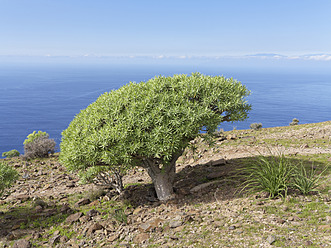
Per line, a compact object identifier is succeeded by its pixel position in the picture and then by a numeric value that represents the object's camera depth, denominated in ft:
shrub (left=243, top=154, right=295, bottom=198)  31.60
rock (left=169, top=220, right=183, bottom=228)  29.30
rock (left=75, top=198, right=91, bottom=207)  45.12
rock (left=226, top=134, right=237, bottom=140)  74.28
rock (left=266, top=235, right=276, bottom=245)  22.47
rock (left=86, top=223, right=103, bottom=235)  33.29
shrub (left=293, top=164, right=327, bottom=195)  31.53
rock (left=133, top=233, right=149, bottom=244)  28.06
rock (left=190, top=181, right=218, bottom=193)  40.22
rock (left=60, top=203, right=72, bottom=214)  42.22
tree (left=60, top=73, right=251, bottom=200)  31.99
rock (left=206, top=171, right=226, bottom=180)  43.57
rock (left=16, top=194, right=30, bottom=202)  50.48
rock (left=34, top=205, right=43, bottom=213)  44.08
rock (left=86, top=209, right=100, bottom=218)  38.60
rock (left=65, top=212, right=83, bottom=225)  37.88
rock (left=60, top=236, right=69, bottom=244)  33.04
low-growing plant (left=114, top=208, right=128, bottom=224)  34.25
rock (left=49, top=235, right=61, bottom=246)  32.83
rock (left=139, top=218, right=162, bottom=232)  30.01
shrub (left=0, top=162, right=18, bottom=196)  40.52
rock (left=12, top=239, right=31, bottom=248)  32.58
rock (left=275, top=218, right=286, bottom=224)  25.84
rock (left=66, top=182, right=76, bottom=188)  57.06
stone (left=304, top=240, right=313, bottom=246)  21.62
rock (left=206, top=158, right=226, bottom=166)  50.74
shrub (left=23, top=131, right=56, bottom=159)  82.38
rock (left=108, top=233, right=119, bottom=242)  30.32
